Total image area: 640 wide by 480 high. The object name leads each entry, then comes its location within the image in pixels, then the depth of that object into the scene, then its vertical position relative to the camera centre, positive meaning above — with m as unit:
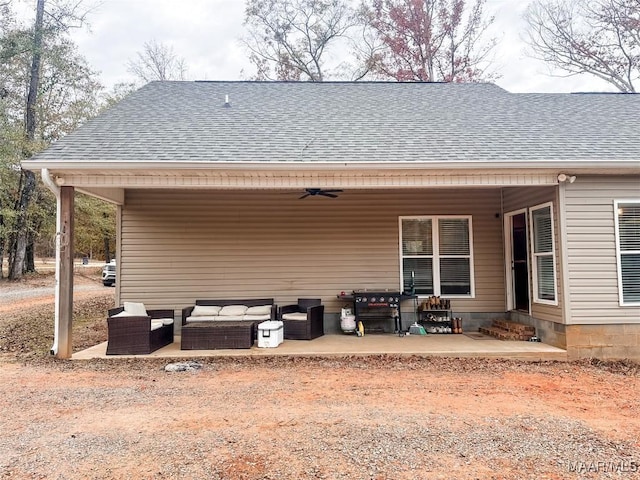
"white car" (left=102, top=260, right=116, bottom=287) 19.17 -0.60
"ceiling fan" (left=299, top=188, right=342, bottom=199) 7.10 +1.18
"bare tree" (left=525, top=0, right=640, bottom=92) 15.77 +8.77
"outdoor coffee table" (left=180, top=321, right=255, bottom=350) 5.93 -1.06
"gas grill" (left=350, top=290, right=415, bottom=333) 6.76 -0.79
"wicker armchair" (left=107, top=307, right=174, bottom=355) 5.71 -0.98
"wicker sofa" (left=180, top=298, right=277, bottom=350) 5.94 -0.89
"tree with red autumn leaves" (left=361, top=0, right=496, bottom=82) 17.09 +9.05
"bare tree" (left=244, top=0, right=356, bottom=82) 18.23 +9.96
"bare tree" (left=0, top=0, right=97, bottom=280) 15.57 +7.52
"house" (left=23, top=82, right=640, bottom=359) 5.57 +1.01
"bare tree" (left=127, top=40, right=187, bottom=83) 20.06 +9.63
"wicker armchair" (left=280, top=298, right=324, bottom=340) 6.57 -0.98
